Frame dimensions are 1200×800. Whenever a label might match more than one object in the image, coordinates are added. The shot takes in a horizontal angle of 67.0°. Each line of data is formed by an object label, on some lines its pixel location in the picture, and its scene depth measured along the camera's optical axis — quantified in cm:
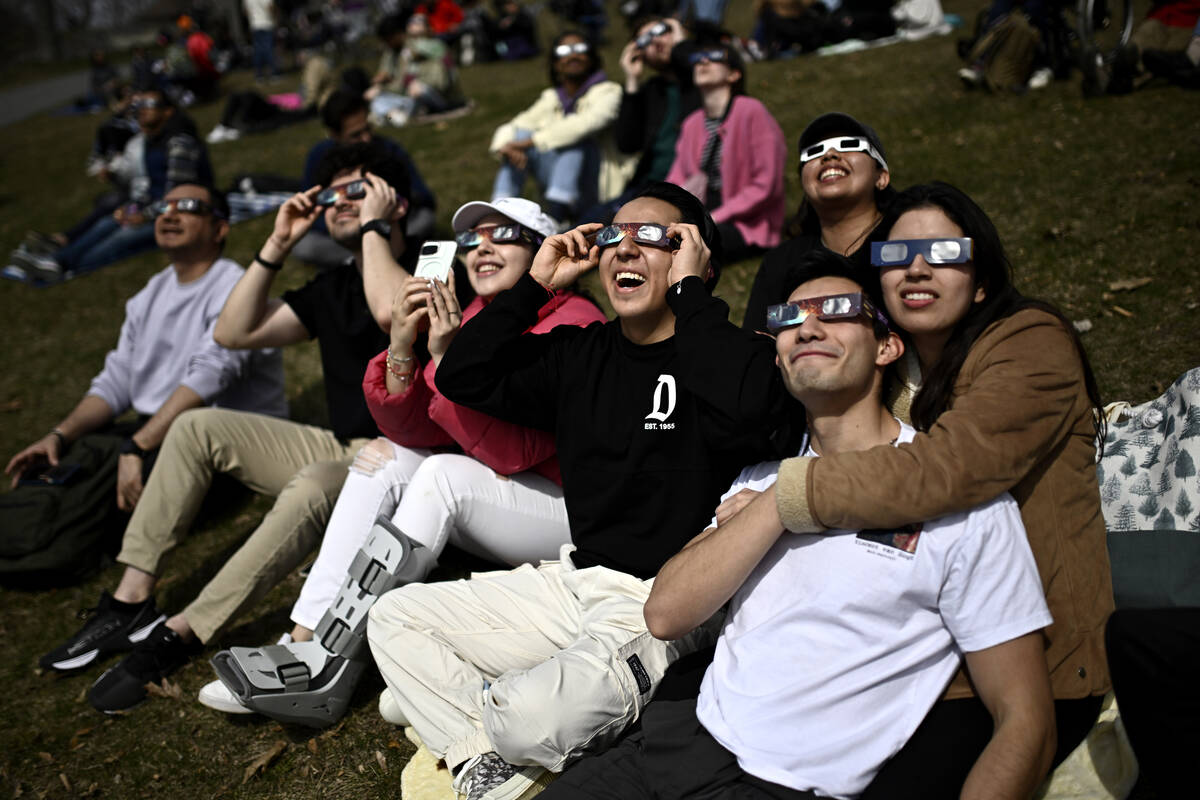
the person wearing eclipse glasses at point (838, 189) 381
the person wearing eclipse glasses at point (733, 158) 643
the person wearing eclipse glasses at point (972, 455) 233
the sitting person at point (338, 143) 719
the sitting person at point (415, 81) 1348
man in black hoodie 286
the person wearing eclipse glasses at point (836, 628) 230
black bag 515
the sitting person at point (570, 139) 755
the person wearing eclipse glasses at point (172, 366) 514
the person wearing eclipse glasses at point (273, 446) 418
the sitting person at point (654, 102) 732
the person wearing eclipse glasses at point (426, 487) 364
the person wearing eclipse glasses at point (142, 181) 838
